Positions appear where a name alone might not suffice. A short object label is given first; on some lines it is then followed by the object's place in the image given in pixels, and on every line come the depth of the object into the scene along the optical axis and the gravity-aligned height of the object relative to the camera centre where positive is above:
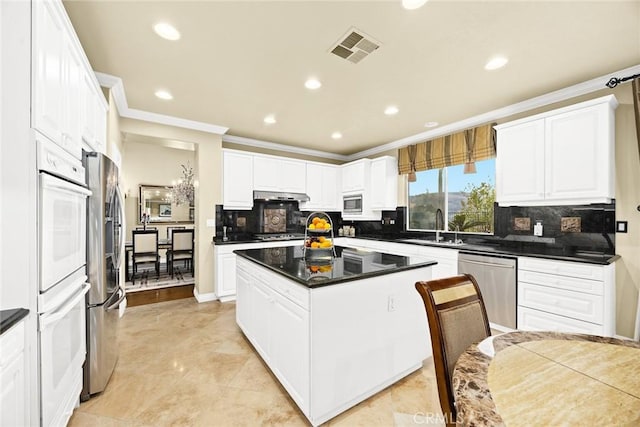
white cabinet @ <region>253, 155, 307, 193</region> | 4.58 +0.71
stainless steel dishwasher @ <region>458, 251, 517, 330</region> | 2.81 -0.78
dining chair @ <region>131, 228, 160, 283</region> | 5.05 -0.62
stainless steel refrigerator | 1.81 -0.37
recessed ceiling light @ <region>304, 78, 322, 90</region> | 2.70 +1.34
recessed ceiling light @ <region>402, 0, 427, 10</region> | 1.68 +1.33
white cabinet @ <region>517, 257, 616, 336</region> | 2.31 -0.77
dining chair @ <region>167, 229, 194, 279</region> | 5.29 -0.62
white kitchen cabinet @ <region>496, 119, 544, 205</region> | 2.86 +0.55
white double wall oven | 1.21 -0.33
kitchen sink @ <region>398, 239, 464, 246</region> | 3.62 -0.42
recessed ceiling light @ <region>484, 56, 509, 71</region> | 2.30 +1.31
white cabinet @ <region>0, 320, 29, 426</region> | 0.95 -0.61
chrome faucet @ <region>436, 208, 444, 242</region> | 4.20 -0.09
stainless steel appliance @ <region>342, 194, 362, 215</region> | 5.25 +0.19
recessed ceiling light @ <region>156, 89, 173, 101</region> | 2.93 +1.34
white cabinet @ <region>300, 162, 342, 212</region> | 5.26 +0.52
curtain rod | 2.37 +1.18
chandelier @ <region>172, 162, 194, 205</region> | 6.26 +0.57
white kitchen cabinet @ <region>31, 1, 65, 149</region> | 1.17 +0.71
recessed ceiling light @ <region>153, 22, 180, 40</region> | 1.92 +1.34
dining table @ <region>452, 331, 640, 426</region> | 0.64 -0.49
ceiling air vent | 2.02 +1.33
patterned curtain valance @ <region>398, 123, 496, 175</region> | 3.60 +0.95
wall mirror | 6.64 +0.22
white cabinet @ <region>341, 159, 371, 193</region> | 5.14 +0.75
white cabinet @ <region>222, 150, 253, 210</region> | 4.26 +0.56
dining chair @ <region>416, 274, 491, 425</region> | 0.99 -0.46
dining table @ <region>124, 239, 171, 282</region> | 5.25 -0.67
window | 3.77 +0.24
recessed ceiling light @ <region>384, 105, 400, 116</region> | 3.38 +1.33
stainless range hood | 4.58 +0.32
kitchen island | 1.60 -0.75
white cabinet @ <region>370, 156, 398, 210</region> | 4.93 +0.56
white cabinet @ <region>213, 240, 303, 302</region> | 3.93 -0.83
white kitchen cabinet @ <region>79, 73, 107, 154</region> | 1.88 +0.79
